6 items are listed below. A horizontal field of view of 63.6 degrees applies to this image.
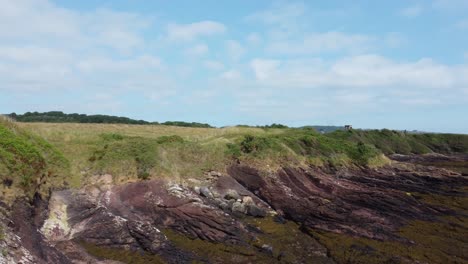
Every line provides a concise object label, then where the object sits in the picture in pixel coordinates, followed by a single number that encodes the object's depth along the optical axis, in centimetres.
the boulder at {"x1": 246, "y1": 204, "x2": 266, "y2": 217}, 2780
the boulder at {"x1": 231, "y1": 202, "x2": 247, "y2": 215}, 2771
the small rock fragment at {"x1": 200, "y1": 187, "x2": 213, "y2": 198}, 2888
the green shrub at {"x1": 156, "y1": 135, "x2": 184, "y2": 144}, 3550
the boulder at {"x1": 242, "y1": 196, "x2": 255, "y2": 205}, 2851
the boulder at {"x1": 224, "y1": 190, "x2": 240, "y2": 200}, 2948
